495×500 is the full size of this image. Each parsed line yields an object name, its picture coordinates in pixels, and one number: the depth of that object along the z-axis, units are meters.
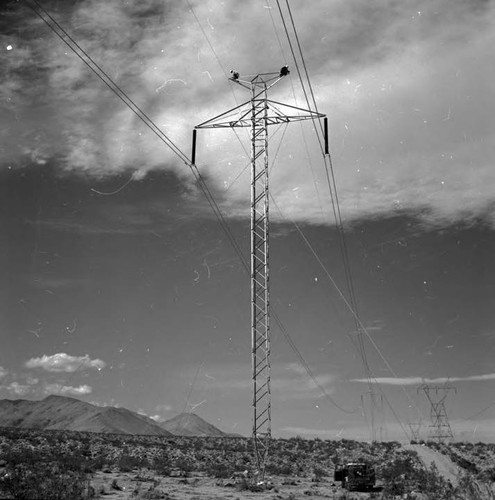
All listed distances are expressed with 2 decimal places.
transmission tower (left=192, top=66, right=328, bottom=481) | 27.28
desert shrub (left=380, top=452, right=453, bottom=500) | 23.88
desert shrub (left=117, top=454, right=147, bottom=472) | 39.25
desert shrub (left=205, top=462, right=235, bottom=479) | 37.65
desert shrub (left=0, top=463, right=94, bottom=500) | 19.34
